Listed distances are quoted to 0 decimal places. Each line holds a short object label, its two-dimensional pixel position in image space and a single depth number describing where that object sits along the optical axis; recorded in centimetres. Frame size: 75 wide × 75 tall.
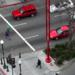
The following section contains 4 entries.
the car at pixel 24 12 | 6204
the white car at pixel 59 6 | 6288
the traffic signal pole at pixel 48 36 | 5357
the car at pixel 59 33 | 5816
